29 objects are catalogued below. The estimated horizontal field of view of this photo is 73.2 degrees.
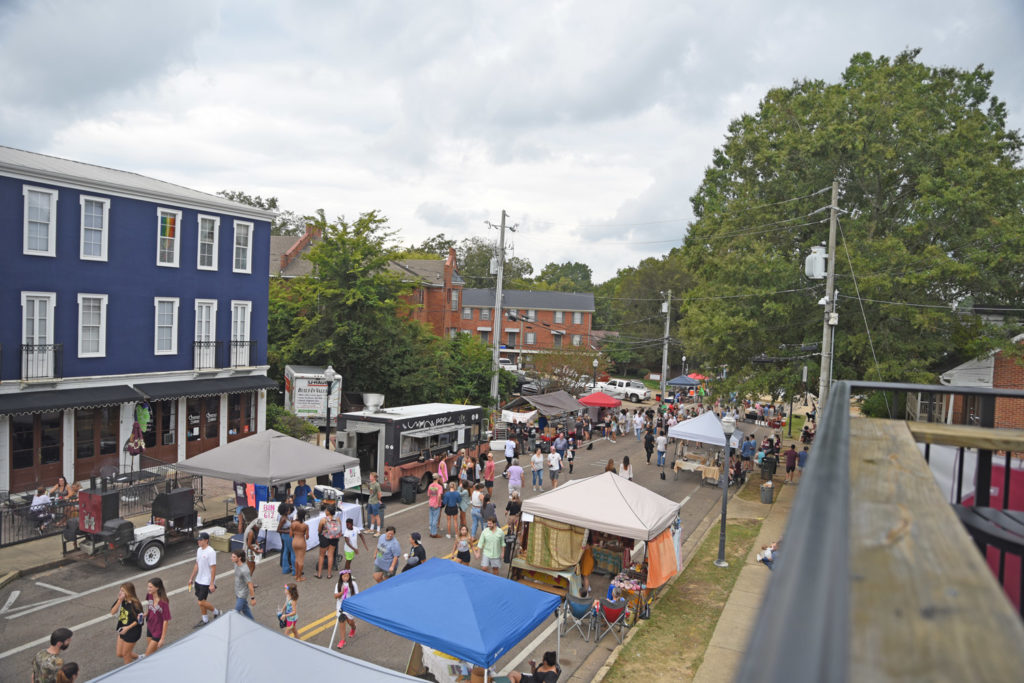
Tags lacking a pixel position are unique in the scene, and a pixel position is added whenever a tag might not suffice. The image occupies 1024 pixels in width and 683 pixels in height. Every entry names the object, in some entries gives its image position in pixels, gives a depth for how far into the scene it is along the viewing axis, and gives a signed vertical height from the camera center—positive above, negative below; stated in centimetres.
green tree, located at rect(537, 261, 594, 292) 12358 +1075
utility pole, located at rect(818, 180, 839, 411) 2274 +98
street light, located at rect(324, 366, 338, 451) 2136 -197
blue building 2188 -57
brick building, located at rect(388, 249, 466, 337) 6103 +217
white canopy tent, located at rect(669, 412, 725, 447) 2606 -391
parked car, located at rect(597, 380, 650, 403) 5844 -543
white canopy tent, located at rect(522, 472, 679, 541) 1384 -381
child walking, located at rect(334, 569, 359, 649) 1174 -486
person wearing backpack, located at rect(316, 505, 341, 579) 1525 -492
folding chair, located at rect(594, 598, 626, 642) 1274 -540
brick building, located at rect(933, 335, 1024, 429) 2222 -138
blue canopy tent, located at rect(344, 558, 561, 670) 882 -396
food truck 2214 -417
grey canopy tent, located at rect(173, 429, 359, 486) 1697 -387
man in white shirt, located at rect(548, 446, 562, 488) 2434 -500
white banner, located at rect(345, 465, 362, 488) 2038 -486
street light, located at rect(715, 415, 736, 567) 1711 -355
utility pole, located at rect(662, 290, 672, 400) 4822 -125
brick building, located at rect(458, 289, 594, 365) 7669 +58
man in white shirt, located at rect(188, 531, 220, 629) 1249 -488
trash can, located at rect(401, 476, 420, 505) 2194 -558
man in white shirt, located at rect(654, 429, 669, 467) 2906 -498
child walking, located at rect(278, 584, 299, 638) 1157 -505
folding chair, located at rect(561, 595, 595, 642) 1296 -547
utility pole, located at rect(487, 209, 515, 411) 3597 +14
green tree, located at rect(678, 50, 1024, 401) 2348 +428
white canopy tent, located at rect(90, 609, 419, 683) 688 -361
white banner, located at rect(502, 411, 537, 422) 3347 -463
